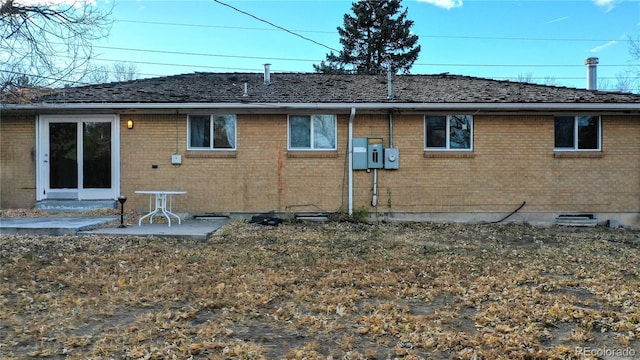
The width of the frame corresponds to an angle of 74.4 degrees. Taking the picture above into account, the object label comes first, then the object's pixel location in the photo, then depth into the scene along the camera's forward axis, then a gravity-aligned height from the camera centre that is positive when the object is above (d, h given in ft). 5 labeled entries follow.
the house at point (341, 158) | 34.30 +1.21
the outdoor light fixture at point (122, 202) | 27.63 -1.95
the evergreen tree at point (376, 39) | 92.12 +29.66
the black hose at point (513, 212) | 34.65 -3.15
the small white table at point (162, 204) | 28.81 -2.23
